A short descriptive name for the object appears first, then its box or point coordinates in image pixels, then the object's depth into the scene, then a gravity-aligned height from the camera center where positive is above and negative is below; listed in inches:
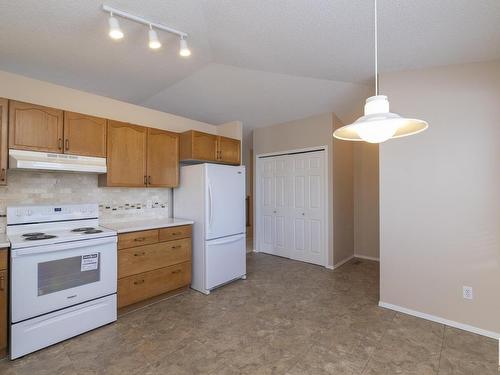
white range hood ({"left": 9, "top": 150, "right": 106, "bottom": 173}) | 86.5 +10.6
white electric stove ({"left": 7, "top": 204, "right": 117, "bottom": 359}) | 79.8 -28.8
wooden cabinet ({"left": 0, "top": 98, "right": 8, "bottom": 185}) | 85.5 +16.9
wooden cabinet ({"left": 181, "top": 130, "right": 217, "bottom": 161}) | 133.0 +23.6
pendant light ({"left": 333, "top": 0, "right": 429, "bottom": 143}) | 43.4 +11.7
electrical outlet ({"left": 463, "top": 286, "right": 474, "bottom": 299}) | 94.0 -37.2
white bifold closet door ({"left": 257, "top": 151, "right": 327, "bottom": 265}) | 172.6 -11.0
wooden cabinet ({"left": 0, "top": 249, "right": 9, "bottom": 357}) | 77.2 -31.6
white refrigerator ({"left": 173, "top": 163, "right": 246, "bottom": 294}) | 127.5 -13.5
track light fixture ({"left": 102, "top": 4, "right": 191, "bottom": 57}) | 76.7 +54.2
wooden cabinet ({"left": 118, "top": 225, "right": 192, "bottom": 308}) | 105.0 -31.8
